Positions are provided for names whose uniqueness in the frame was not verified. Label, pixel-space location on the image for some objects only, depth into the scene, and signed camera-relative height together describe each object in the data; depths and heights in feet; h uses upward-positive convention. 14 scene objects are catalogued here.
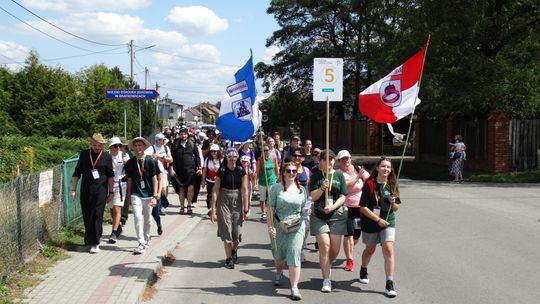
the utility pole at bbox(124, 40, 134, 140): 160.37 +26.74
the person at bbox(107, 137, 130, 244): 30.04 -2.22
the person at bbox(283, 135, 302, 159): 37.63 +0.02
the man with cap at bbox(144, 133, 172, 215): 38.14 -0.42
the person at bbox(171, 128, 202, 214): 43.21 -1.66
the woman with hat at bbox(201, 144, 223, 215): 38.19 -1.26
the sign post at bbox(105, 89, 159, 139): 59.16 +5.25
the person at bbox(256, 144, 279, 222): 37.65 -1.75
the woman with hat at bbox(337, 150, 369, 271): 25.14 -2.44
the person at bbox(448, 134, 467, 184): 65.00 -1.71
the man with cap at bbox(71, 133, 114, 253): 27.89 -1.97
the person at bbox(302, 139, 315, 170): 32.78 -0.66
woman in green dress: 21.20 -2.69
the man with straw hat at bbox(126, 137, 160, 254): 27.84 -1.95
